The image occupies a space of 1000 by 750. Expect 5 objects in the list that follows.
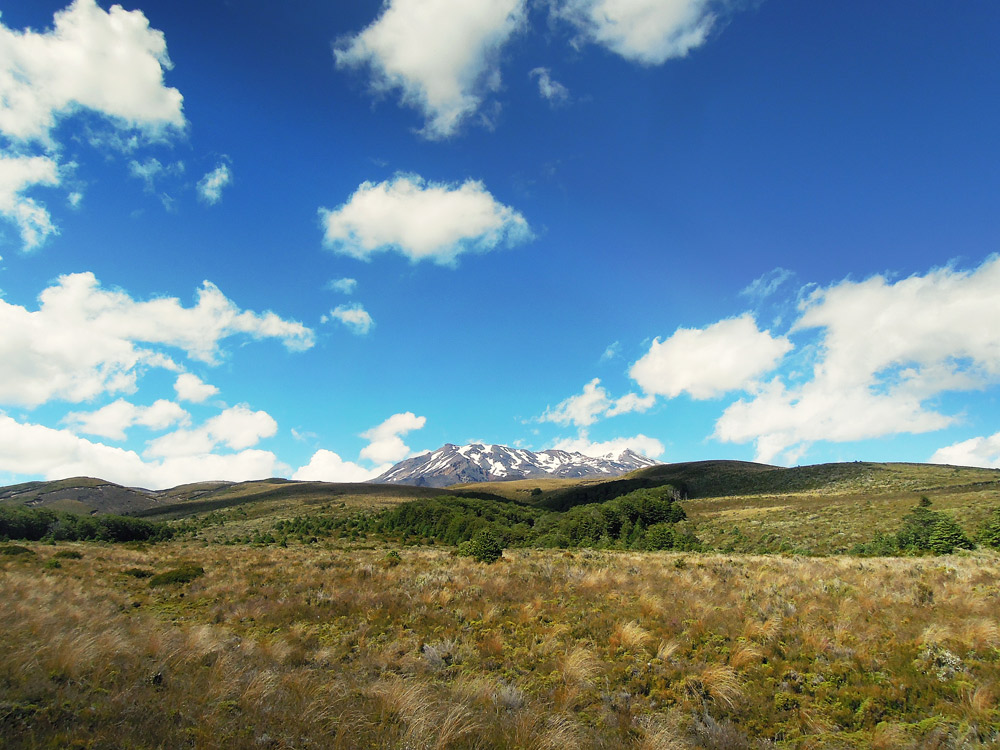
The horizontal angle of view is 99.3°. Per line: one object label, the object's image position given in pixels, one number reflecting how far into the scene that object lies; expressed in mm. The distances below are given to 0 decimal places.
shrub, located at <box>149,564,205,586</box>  18875
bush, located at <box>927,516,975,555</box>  25328
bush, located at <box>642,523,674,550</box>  42097
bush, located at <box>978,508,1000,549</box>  25625
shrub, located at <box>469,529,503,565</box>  24391
